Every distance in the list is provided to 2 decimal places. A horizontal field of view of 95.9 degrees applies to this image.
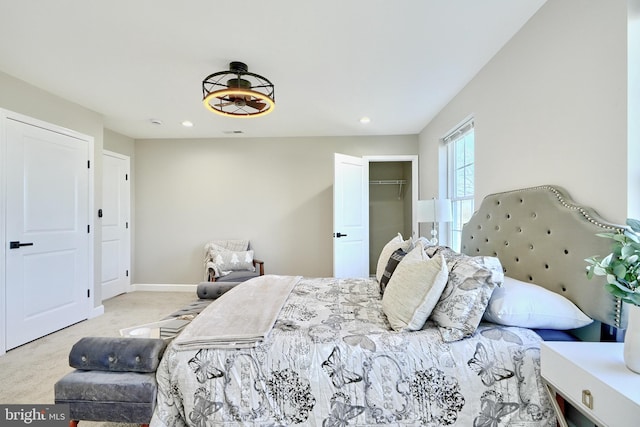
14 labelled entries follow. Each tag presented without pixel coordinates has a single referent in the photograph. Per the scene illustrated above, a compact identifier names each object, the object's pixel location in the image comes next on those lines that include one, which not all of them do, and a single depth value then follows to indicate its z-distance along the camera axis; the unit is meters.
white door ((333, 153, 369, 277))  4.05
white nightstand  0.91
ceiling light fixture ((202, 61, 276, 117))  2.21
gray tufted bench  1.39
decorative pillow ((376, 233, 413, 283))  2.40
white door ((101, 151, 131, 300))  4.27
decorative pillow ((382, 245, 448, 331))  1.51
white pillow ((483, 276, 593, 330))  1.38
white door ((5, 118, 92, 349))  2.71
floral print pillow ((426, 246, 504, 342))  1.41
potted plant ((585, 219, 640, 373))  0.98
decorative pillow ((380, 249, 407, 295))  2.12
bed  1.33
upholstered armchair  3.90
